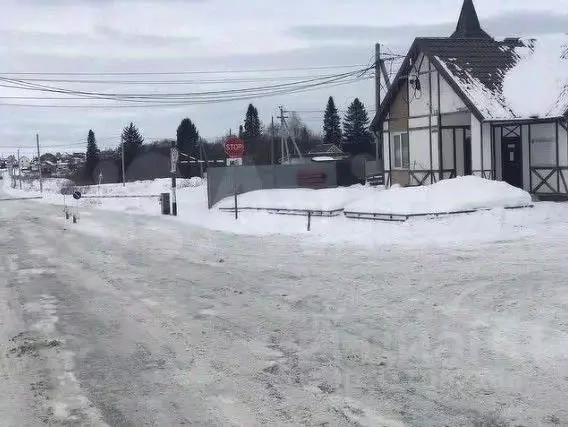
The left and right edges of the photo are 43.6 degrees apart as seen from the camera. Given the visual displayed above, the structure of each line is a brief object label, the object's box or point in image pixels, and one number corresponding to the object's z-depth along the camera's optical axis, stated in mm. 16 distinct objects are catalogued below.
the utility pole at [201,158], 68312
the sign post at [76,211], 26656
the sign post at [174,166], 28484
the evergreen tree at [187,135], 93725
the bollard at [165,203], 29719
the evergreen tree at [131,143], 97206
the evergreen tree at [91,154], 102312
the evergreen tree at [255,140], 87944
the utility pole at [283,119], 67138
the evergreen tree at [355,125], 100312
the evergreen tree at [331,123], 106831
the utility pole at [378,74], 34344
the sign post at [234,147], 23453
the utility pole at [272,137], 66125
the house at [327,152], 78962
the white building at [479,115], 24328
